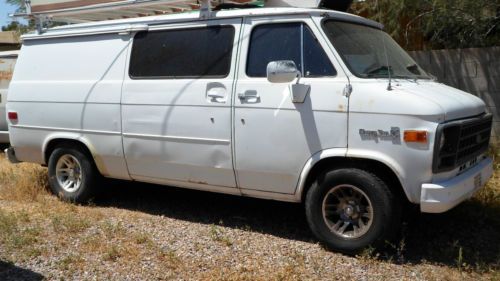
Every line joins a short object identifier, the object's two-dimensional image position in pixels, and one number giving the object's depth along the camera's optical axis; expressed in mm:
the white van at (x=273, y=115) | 4434
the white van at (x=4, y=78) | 9648
